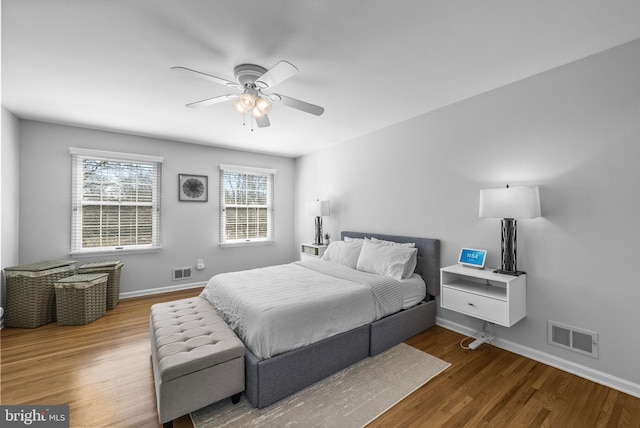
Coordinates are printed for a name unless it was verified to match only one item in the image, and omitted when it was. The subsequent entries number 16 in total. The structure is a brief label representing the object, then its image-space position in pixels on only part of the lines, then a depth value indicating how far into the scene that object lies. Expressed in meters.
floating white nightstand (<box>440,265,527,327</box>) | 2.40
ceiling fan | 2.23
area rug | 1.79
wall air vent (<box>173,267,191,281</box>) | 4.68
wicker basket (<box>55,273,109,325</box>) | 3.25
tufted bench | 1.66
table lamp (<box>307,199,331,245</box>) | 4.86
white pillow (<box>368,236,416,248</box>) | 3.49
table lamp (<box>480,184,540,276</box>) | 2.31
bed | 1.96
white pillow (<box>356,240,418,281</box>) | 3.18
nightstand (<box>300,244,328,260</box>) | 4.86
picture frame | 4.75
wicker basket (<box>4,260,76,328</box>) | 3.16
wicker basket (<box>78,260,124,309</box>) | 3.78
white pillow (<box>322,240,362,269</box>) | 3.77
